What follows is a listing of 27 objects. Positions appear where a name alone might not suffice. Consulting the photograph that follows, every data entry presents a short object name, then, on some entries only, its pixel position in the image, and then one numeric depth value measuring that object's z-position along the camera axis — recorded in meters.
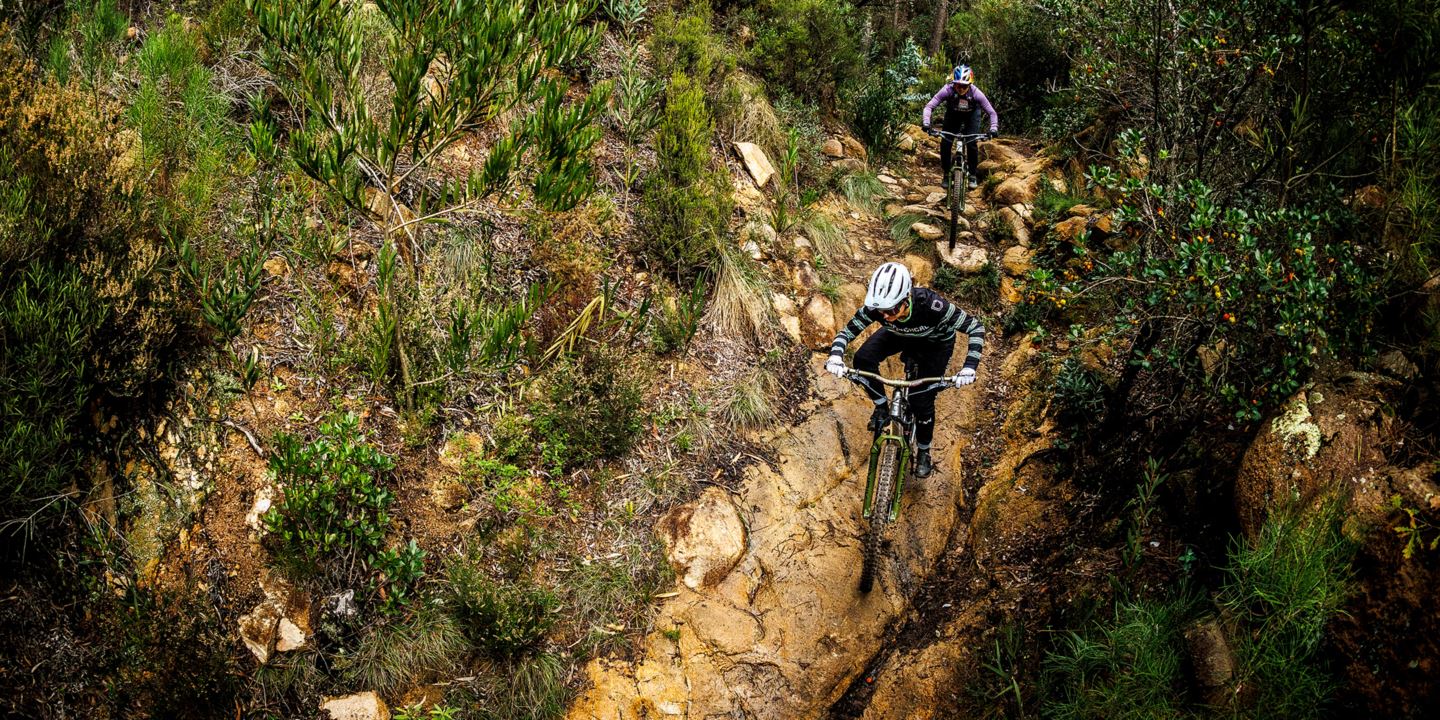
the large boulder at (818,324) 7.81
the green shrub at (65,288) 4.00
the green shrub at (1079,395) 6.12
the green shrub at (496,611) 4.71
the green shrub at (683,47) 8.77
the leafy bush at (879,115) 11.50
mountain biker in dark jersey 5.33
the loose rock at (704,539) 5.60
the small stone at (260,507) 4.73
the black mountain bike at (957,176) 8.94
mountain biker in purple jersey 9.21
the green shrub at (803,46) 10.42
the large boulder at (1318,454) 3.75
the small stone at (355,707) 4.45
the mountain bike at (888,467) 5.29
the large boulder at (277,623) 4.48
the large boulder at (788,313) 7.76
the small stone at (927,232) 9.57
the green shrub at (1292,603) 3.54
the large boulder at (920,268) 9.00
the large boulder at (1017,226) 9.48
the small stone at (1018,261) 8.93
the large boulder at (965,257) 8.92
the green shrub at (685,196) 7.27
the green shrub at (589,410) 5.84
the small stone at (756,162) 8.97
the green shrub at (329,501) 4.56
